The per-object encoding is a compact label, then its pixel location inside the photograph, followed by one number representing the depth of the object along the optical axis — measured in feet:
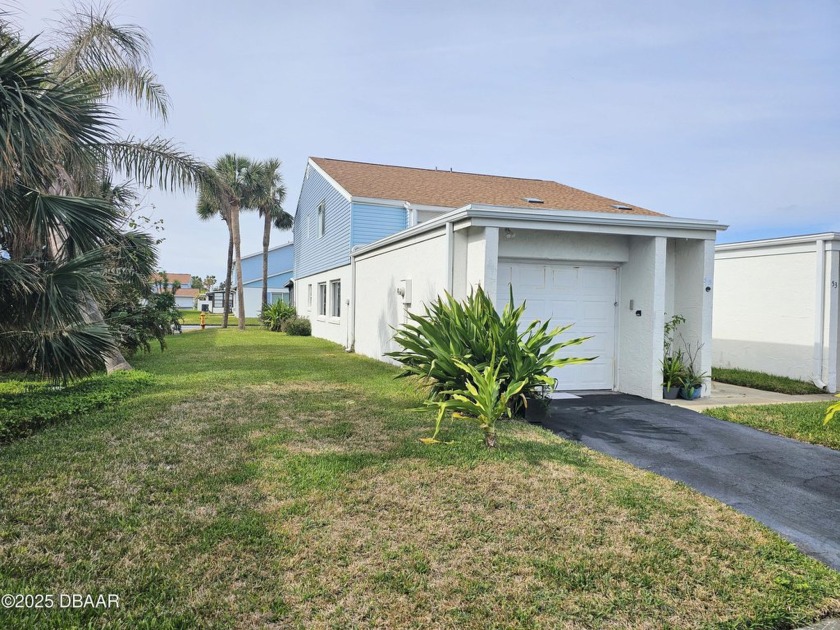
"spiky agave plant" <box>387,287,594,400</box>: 20.22
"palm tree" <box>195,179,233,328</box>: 97.19
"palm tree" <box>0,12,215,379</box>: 18.22
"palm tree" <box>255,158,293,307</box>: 94.02
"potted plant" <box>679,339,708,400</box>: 27.53
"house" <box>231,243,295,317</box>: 130.00
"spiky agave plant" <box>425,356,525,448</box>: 16.65
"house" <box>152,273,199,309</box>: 244.24
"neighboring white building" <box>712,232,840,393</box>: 31.37
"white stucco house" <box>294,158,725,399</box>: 26.25
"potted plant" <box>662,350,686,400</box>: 27.68
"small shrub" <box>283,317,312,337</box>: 70.79
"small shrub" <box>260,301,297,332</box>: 79.51
